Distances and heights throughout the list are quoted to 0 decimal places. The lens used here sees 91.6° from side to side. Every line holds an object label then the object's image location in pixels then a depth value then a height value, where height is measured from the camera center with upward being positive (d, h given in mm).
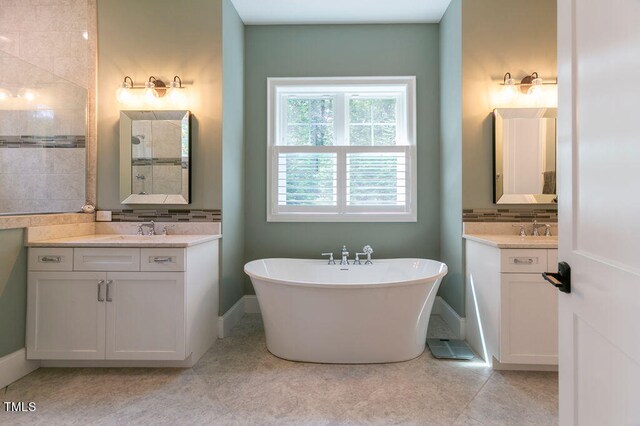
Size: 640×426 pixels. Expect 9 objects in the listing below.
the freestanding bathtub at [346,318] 2125 -742
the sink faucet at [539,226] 2504 -130
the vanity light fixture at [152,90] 2594 +1030
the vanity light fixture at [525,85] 2533 +1048
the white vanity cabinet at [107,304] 2051 -604
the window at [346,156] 3164 +579
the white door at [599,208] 683 +11
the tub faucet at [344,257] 2965 -426
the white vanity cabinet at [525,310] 2029 -639
